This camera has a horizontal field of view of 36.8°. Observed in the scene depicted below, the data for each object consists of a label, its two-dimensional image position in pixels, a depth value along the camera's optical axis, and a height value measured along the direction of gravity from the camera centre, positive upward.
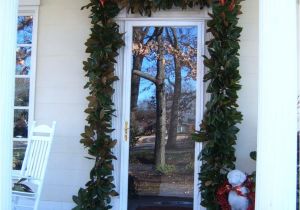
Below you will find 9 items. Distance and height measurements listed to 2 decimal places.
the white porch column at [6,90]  3.09 +0.17
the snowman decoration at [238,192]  4.14 -0.66
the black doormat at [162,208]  4.88 -0.97
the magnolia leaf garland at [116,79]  4.46 +0.24
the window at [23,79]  5.19 +0.42
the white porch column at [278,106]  2.94 +0.10
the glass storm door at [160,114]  4.86 +0.05
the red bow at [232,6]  4.47 +1.13
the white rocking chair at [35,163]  4.03 -0.44
